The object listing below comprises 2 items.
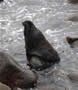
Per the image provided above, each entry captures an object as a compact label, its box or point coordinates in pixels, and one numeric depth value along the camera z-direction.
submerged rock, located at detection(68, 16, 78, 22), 12.76
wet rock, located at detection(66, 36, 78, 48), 9.58
